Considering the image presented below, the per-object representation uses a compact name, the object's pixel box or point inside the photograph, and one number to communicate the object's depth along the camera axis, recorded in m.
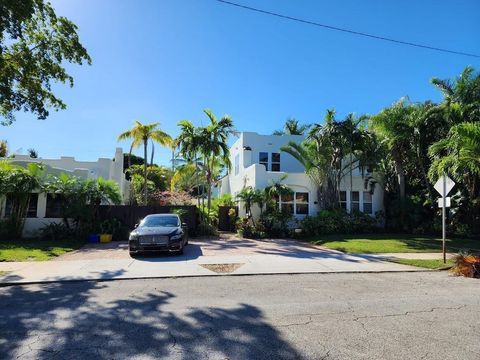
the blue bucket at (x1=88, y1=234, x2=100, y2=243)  17.97
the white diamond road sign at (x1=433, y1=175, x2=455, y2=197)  11.48
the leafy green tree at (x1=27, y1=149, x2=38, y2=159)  41.88
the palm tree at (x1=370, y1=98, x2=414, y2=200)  20.00
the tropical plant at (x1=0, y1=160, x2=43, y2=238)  17.67
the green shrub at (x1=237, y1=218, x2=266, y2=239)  19.52
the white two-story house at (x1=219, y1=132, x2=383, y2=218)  22.05
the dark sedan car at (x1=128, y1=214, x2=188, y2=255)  12.57
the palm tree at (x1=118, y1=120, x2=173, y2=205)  24.02
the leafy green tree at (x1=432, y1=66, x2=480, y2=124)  18.12
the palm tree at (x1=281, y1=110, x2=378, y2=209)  20.77
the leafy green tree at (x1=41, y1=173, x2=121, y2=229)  18.33
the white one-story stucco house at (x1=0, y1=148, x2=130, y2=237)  19.27
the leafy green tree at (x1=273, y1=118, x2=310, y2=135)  38.14
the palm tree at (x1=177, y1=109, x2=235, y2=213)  21.00
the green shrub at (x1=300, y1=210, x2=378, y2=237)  19.70
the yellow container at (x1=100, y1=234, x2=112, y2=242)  17.95
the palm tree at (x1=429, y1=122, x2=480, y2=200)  12.61
